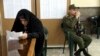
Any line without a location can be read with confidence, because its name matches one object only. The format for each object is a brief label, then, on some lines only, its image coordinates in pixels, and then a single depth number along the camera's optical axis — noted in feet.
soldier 7.63
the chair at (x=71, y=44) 7.50
